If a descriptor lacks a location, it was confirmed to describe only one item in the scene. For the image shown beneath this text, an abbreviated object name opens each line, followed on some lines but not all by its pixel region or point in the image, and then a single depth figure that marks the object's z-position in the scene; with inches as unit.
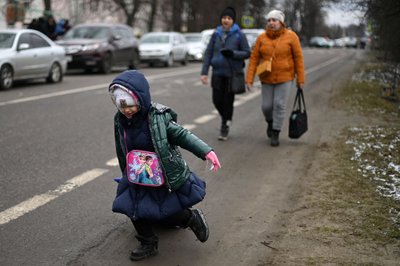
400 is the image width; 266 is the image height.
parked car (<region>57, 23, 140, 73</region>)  807.7
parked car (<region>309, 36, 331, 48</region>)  3253.0
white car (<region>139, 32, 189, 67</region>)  1064.8
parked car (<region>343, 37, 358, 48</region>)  3435.0
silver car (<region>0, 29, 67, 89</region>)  578.9
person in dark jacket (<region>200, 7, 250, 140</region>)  329.7
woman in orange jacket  311.2
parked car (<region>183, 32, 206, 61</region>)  1343.5
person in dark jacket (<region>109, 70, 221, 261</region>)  155.8
